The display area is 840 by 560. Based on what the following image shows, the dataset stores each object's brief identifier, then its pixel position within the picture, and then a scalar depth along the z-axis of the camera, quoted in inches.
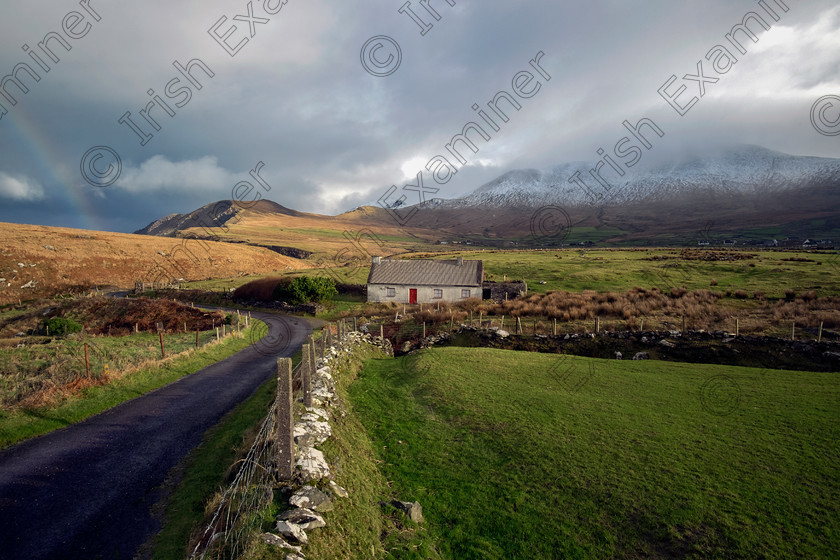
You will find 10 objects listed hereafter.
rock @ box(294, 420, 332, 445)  371.2
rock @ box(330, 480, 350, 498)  312.2
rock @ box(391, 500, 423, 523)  330.3
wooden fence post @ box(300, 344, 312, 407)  412.5
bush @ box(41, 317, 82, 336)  1153.4
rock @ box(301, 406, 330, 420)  426.9
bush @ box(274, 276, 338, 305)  1950.1
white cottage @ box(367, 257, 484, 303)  2153.5
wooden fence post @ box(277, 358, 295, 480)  300.8
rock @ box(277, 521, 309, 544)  247.6
